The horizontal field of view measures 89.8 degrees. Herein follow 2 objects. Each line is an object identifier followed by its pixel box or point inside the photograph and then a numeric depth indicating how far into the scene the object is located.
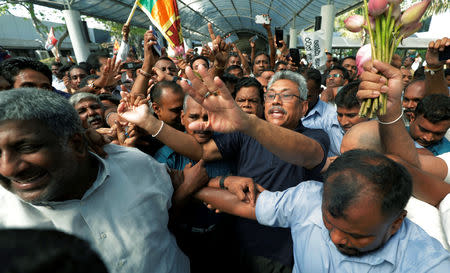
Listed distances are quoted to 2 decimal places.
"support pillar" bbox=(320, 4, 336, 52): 8.30
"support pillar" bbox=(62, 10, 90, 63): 8.08
